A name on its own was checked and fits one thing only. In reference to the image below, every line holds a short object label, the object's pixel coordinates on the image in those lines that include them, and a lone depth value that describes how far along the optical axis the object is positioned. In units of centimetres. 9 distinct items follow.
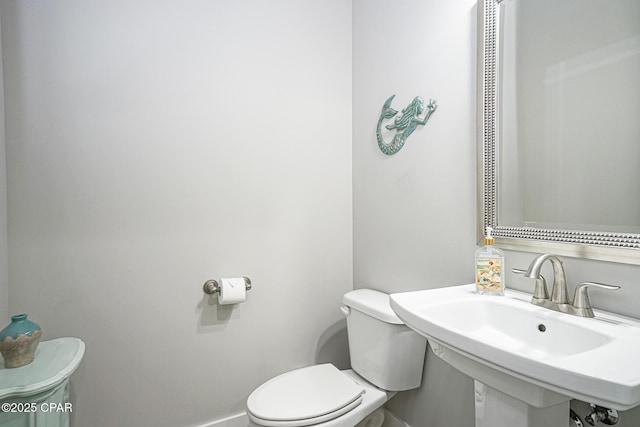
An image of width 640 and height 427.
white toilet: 119
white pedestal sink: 53
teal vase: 99
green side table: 90
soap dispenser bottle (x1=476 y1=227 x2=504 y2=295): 103
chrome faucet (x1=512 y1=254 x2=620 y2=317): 83
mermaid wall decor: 143
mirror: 85
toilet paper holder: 155
